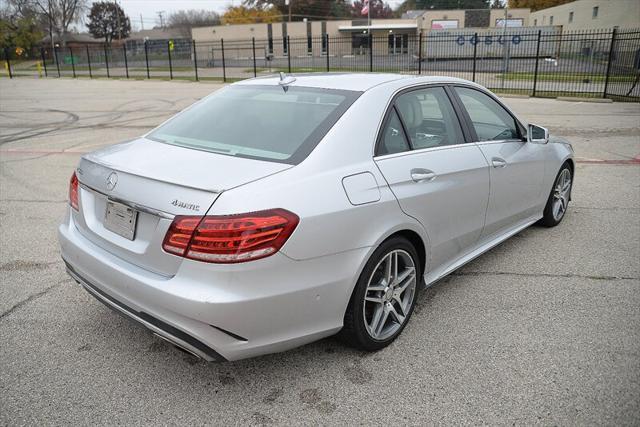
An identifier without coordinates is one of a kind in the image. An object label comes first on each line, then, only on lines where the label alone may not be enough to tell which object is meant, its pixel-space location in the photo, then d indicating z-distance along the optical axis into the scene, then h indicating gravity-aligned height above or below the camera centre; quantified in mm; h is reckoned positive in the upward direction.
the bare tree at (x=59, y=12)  74938 +6144
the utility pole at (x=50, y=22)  74569 +4592
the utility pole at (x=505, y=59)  26242 -461
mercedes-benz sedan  2402 -794
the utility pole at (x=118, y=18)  94375 +6424
